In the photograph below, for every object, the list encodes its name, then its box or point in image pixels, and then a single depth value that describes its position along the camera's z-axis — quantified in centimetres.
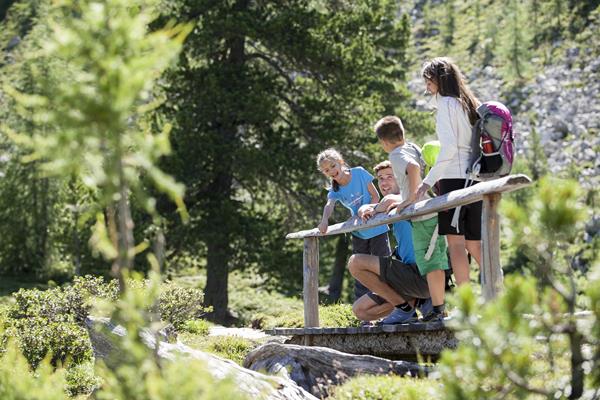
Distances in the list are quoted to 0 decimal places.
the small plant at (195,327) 1286
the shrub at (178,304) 1254
